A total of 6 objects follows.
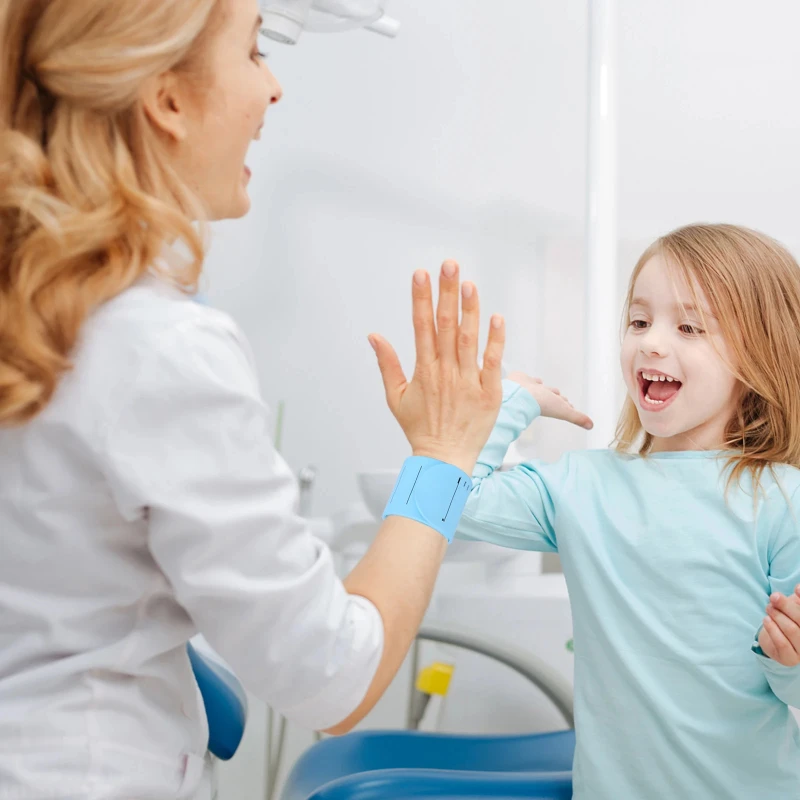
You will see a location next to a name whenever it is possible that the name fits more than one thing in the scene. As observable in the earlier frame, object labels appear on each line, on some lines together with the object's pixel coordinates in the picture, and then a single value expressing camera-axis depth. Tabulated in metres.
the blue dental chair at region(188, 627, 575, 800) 1.00
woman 0.60
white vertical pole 1.48
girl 0.98
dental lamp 1.44
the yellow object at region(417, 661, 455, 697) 1.57
